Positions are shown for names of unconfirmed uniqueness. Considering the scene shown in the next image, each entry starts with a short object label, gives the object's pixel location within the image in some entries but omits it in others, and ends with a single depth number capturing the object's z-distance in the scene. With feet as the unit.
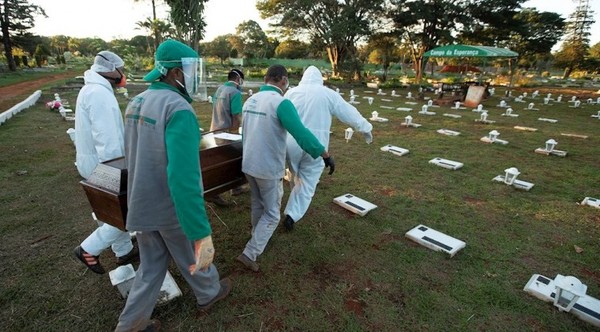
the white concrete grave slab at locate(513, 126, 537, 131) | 29.67
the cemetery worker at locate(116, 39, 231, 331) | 5.30
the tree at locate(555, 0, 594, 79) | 110.01
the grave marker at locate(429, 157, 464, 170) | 18.84
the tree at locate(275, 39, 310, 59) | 88.75
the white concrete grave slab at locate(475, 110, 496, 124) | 32.65
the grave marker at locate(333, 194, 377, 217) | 13.03
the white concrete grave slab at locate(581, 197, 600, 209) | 13.95
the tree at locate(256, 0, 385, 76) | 71.87
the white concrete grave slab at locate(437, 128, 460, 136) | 27.61
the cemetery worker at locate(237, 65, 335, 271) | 8.61
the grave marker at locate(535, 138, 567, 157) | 21.60
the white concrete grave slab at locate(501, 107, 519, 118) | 37.46
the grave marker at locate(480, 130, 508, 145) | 24.53
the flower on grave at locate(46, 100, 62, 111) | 33.00
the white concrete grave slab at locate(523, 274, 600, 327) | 7.76
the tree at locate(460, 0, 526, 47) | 70.90
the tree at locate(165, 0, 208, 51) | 81.62
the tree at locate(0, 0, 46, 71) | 87.74
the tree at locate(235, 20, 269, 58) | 153.89
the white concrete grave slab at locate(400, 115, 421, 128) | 30.17
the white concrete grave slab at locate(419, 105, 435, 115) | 37.68
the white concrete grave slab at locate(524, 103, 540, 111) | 42.86
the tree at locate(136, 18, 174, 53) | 97.93
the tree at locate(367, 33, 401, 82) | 81.30
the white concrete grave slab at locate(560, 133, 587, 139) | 27.40
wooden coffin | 6.80
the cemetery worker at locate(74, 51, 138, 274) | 8.38
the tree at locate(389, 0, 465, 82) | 71.15
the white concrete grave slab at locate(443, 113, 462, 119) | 36.46
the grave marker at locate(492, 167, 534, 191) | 15.72
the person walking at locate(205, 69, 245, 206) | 14.48
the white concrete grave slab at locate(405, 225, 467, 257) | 10.42
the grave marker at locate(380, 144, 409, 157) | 21.51
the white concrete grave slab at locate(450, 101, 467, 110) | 42.56
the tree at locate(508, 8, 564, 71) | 90.74
